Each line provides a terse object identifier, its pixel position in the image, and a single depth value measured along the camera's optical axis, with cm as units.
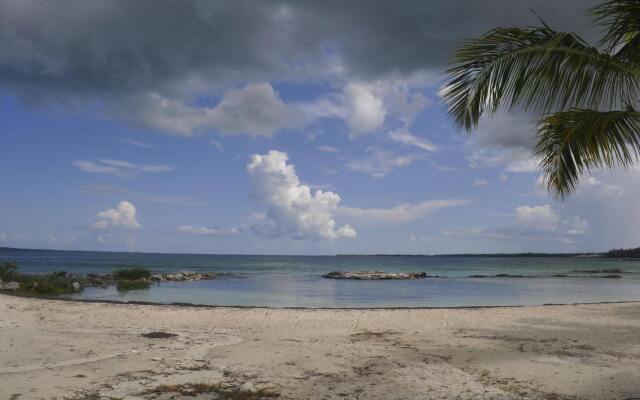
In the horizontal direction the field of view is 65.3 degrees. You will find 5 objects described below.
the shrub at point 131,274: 3553
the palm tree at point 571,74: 574
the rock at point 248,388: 641
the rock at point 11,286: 2208
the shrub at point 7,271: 2422
